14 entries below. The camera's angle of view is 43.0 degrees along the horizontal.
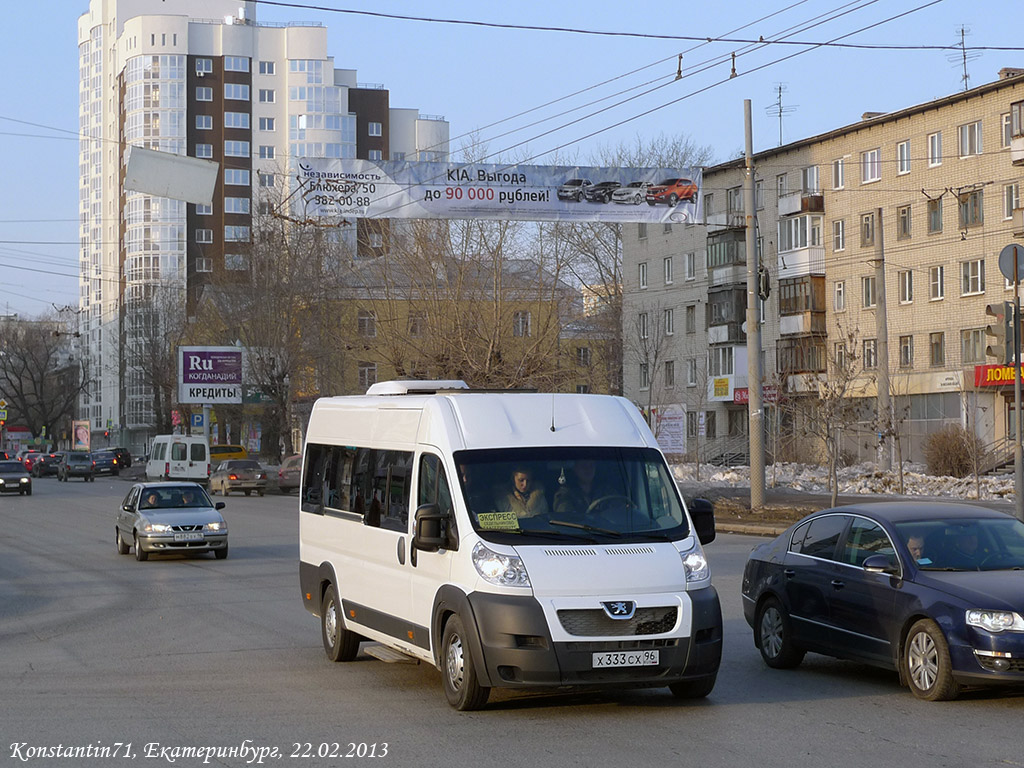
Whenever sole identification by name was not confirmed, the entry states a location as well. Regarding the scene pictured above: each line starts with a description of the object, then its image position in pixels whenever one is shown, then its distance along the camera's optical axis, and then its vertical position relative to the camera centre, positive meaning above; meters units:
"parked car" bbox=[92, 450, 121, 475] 79.77 -1.78
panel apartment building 52.09 +7.25
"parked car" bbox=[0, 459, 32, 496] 54.41 -1.85
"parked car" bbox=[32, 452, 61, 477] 86.44 -1.98
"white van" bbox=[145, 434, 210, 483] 56.97 -1.08
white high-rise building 131.62 +32.66
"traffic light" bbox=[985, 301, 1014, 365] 16.95 +1.22
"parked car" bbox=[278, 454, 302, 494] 50.47 -1.54
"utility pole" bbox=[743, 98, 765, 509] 29.20 +1.81
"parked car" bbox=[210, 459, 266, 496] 51.31 -1.71
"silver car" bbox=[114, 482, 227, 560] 22.70 -1.55
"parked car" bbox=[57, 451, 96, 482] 74.00 -1.80
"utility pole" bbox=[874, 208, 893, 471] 46.12 +2.66
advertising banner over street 27.20 +5.09
